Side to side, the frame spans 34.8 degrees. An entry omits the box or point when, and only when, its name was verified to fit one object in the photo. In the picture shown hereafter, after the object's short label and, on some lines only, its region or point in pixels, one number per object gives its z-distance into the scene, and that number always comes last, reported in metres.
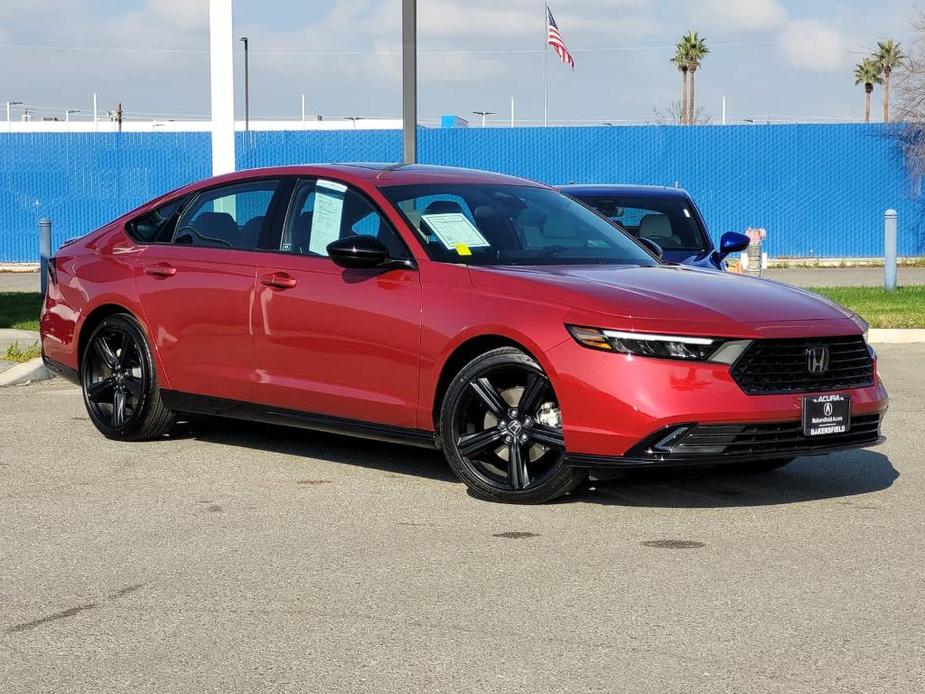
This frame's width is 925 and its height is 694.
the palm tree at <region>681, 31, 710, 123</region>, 77.31
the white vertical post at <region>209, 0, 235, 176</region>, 14.43
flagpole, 45.50
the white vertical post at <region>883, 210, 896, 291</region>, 18.89
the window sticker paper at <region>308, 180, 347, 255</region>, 7.71
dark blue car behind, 11.80
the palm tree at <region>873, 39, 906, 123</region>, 84.06
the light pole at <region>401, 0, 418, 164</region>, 14.26
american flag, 32.12
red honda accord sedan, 6.32
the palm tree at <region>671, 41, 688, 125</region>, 77.94
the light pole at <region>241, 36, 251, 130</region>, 71.86
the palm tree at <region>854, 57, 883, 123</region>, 88.06
